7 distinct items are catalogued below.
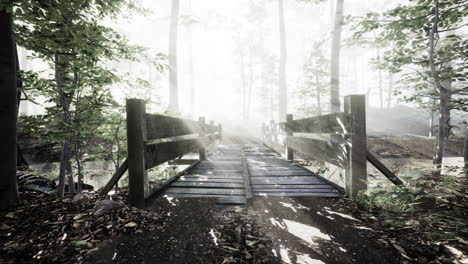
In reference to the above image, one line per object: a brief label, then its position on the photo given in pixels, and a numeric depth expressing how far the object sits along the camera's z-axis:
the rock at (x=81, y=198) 2.74
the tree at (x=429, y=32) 3.66
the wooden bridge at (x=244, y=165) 2.64
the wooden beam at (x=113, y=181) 2.90
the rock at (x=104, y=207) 2.41
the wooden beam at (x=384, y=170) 2.95
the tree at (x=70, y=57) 2.76
